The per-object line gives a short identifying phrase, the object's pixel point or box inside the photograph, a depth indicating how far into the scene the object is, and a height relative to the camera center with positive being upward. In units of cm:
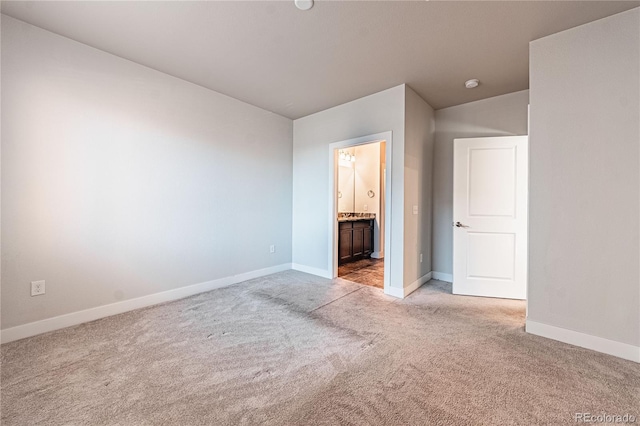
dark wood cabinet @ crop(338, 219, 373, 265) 498 -59
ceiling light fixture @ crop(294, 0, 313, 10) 193 +156
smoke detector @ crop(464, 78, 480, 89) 313 +157
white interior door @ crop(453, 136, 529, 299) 317 -5
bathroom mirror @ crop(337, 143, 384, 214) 609 +79
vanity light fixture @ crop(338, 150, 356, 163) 614 +132
